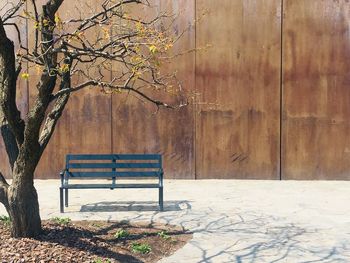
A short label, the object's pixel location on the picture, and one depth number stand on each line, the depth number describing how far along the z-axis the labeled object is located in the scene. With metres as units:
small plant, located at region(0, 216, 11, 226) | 6.66
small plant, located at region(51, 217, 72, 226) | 6.91
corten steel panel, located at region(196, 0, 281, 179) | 10.41
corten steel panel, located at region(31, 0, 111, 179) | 10.64
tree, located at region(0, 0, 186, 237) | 5.29
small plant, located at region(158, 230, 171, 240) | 6.43
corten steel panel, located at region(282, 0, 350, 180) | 10.37
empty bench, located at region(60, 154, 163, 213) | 7.88
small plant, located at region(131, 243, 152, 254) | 5.95
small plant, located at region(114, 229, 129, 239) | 6.42
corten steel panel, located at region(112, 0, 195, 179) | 10.59
